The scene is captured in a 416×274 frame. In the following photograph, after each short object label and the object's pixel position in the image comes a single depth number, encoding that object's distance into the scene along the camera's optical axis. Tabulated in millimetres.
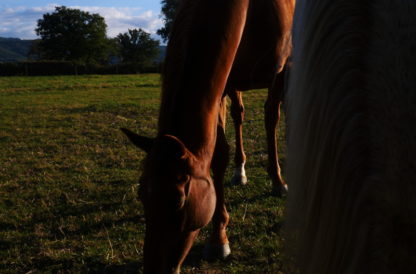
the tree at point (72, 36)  54625
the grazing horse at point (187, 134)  1703
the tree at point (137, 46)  58469
